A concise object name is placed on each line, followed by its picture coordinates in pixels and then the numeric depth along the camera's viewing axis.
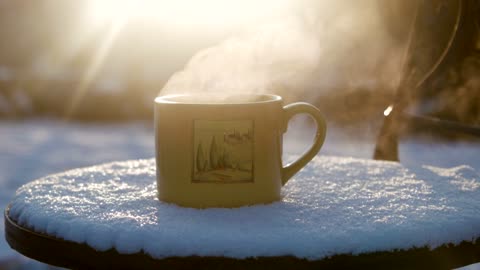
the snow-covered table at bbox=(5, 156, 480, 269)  0.80
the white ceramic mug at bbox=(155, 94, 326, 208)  0.89
